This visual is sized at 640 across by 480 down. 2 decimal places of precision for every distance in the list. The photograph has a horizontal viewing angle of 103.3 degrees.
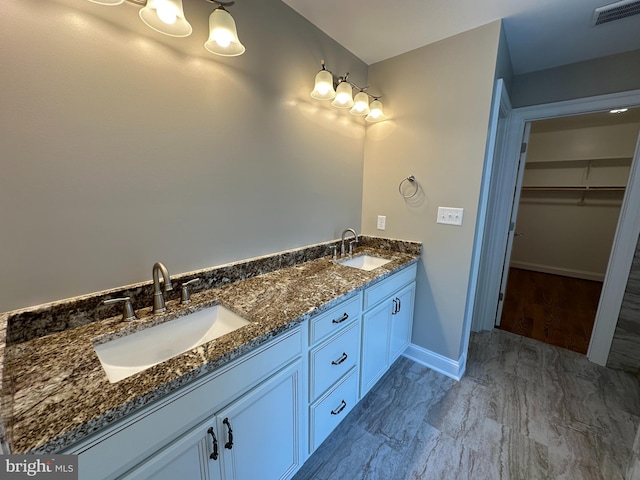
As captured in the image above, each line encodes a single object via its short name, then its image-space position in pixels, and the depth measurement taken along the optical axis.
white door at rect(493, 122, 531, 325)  2.30
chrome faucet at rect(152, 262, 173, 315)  1.00
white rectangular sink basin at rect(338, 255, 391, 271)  2.00
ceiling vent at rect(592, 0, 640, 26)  1.39
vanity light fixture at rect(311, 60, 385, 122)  1.54
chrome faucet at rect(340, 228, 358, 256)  2.00
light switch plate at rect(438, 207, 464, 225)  1.80
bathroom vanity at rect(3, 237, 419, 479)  0.59
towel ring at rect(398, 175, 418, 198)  1.98
